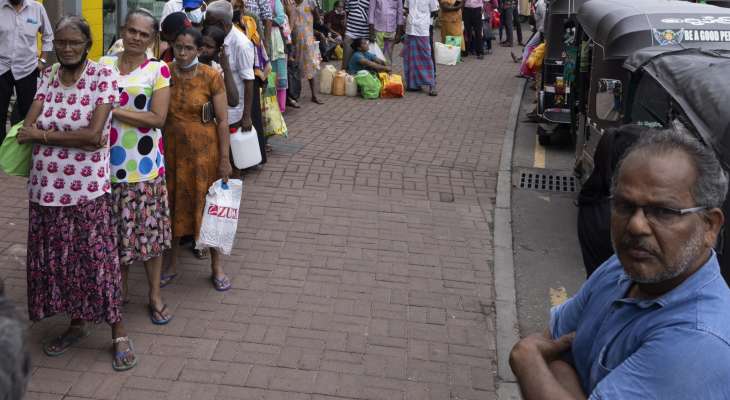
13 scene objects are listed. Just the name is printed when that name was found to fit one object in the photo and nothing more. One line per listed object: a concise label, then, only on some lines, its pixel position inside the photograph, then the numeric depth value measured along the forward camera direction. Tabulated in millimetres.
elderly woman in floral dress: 4305
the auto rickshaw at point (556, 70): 10383
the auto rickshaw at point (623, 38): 6492
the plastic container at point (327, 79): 13617
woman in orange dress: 5332
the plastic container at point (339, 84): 13492
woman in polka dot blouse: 4730
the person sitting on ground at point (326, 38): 16062
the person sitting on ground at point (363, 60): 13562
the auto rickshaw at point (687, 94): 3818
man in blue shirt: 1837
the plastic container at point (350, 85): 13469
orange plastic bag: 13562
